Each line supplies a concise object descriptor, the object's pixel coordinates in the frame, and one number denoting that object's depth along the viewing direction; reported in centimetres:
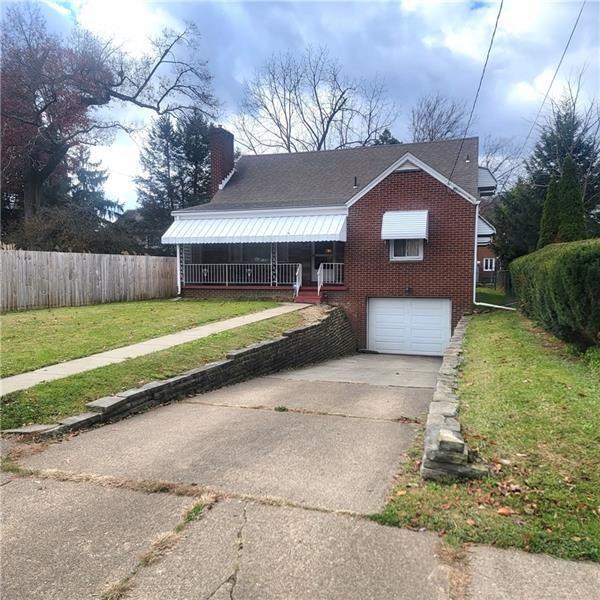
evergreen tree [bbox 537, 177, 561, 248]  1466
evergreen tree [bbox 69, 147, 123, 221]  3519
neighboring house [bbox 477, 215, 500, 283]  4467
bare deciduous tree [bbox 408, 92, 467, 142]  3722
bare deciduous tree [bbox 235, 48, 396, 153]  3659
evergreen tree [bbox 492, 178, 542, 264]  2342
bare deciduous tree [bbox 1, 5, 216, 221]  2306
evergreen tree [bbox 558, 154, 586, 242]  1422
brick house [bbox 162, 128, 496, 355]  1670
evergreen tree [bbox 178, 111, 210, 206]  3478
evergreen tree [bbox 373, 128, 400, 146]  3622
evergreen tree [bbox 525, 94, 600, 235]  2350
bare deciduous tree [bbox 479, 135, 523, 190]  3656
